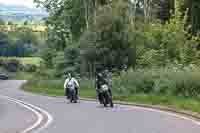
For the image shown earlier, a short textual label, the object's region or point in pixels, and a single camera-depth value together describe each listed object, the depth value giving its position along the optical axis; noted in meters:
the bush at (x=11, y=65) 128.68
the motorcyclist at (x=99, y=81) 27.72
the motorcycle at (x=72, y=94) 34.09
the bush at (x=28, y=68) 121.43
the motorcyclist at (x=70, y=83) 34.70
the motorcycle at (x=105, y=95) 27.45
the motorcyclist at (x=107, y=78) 27.84
